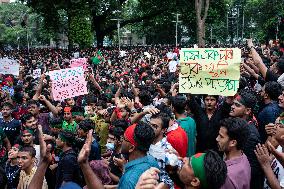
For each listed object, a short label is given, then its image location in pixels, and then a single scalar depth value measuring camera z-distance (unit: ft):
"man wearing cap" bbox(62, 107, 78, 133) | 21.91
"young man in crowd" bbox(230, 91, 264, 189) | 13.48
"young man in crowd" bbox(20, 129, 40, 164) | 18.52
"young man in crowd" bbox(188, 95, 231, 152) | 17.31
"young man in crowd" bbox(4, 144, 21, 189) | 16.51
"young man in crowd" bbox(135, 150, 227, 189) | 9.28
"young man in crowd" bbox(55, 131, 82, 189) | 13.89
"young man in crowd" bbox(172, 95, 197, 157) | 16.30
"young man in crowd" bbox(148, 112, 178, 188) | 9.78
